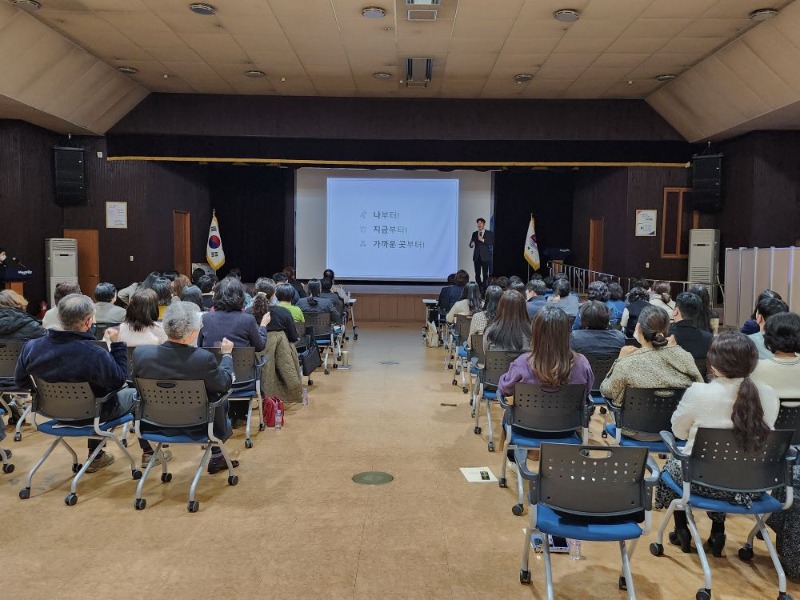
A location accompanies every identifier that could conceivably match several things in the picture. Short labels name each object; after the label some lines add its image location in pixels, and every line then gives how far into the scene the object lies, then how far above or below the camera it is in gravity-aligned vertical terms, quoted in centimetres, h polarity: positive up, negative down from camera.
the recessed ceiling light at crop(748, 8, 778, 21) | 731 +276
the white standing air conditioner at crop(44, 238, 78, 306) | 1110 -29
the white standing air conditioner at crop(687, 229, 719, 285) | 1156 -5
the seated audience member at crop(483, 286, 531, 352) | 493 -59
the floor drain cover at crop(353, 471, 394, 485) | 429 -156
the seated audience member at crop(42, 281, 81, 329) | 547 -44
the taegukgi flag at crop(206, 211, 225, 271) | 1420 -7
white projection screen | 1338 +48
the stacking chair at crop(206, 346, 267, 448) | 488 -100
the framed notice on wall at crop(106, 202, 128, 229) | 1180 +54
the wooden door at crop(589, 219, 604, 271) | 1367 +15
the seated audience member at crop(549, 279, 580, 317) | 686 -52
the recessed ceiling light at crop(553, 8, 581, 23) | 738 +275
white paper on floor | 436 -156
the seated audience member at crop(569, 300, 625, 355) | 471 -63
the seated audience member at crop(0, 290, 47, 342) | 495 -63
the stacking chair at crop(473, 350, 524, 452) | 492 -93
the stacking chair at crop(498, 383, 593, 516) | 374 -98
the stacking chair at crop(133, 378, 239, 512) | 376 -101
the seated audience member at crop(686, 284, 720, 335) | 480 -43
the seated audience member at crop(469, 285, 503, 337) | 595 -61
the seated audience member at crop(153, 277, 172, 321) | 602 -44
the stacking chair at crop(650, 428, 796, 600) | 282 -96
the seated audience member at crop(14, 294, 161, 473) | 382 -68
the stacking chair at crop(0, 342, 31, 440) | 485 -91
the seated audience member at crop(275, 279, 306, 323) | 630 -50
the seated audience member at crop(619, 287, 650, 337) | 614 -56
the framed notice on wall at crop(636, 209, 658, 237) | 1199 +60
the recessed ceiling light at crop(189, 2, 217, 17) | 731 +273
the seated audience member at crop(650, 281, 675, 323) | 665 -49
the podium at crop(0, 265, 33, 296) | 977 -50
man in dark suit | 1277 +1
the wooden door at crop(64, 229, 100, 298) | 1180 -17
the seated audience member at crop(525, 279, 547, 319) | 654 -51
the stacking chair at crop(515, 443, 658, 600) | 256 -99
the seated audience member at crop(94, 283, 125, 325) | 570 -57
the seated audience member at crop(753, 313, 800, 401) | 337 -56
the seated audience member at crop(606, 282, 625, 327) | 670 -56
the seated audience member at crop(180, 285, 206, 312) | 593 -46
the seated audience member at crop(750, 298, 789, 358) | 437 -38
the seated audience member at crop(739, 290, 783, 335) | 485 -56
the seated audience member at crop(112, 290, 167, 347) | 464 -58
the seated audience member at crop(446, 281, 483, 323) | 773 -66
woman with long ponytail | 280 -68
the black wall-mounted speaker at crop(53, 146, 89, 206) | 1127 +123
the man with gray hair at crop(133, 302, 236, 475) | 374 -66
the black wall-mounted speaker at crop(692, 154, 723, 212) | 1129 +127
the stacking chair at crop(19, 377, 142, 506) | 384 -102
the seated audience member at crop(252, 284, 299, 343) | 571 -62
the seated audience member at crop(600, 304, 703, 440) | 365 -64
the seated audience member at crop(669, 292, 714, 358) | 456 -55
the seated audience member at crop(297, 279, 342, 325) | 769 -68
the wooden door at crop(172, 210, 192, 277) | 1348 +7
